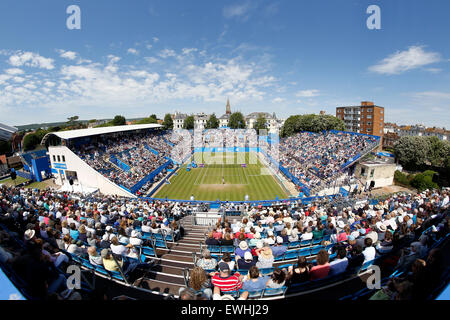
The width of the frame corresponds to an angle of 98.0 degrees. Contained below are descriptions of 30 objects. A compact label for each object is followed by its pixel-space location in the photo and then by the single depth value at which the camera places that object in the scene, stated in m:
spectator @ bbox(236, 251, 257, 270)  4.98
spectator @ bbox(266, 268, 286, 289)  3.89
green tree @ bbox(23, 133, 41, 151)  60.84
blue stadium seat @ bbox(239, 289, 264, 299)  3.79
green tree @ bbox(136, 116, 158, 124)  88.19
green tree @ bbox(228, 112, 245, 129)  91.69
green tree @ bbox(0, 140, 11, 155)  44.44
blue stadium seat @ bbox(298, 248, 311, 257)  6.26
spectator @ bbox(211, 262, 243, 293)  3.86
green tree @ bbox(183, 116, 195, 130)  94.00
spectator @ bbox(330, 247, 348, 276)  4.46
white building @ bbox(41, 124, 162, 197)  24.70
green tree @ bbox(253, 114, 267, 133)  83.75
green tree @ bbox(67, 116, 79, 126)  99.88
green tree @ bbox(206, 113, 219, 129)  93.62
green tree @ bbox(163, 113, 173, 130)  95.46
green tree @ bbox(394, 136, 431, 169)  35.41
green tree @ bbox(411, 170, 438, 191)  24.98
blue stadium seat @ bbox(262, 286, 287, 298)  3.81
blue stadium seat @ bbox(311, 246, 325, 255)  6.63
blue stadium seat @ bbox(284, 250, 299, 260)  6.18
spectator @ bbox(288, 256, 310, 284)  4.15
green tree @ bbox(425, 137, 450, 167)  37.62
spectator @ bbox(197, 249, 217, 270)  4.73
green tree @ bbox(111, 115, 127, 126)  87.78
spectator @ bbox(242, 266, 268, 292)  3.92
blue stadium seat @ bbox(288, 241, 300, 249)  7.03
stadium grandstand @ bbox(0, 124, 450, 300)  3.32
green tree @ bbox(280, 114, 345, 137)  54.50
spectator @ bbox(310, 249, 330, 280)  4.26
